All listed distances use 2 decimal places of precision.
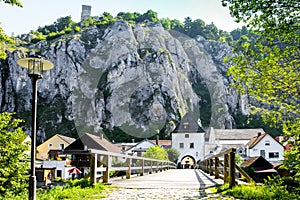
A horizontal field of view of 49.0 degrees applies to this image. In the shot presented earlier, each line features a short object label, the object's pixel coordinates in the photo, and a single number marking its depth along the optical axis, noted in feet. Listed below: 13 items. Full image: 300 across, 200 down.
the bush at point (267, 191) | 18.15
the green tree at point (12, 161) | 26.30
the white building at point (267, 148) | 205.16
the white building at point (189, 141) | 233.14
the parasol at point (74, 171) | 111.65
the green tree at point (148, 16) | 493.23
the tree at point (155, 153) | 159.33
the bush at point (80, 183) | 25.11
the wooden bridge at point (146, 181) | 25.27
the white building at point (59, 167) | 135.03
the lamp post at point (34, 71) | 19.55
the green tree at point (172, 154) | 214.48
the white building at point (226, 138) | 241.70
